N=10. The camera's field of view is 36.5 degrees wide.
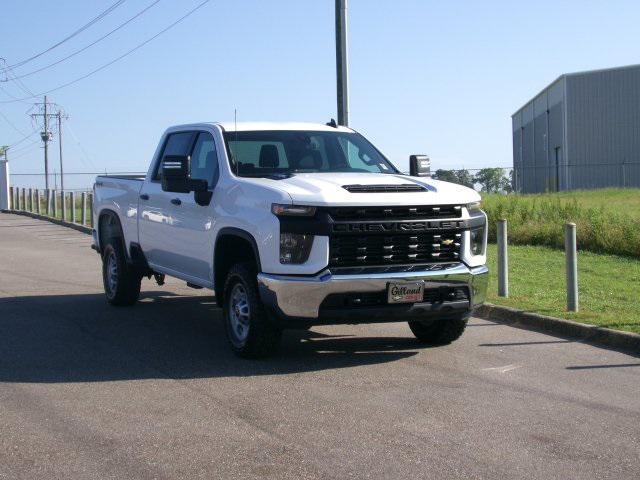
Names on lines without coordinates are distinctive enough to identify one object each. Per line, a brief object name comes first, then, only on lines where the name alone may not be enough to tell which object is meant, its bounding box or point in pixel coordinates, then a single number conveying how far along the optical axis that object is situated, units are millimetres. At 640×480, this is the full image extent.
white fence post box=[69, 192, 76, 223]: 29752
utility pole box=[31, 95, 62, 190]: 78750
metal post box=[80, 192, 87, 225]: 28391
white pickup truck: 7797
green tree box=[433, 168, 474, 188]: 34312
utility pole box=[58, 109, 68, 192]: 82062
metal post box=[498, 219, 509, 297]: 11836
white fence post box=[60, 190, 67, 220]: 30227
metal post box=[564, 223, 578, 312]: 10522
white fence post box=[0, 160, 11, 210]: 42094
